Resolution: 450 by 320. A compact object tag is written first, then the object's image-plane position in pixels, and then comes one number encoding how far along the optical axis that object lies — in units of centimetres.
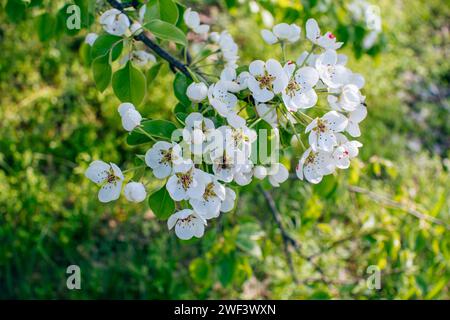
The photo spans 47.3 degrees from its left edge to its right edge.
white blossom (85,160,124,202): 95
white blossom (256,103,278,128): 92
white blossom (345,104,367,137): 97
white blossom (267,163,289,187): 104
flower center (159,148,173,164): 88
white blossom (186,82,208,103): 94
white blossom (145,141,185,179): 88
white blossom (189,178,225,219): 88
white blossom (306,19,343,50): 103
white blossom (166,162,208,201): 85
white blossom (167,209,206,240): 92
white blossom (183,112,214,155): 84
